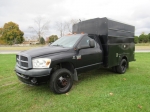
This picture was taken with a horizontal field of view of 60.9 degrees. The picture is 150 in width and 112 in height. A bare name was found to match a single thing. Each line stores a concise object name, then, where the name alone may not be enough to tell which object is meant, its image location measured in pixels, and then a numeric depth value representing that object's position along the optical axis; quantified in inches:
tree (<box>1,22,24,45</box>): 1927.9
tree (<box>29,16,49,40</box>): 1655.0
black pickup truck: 142.3
